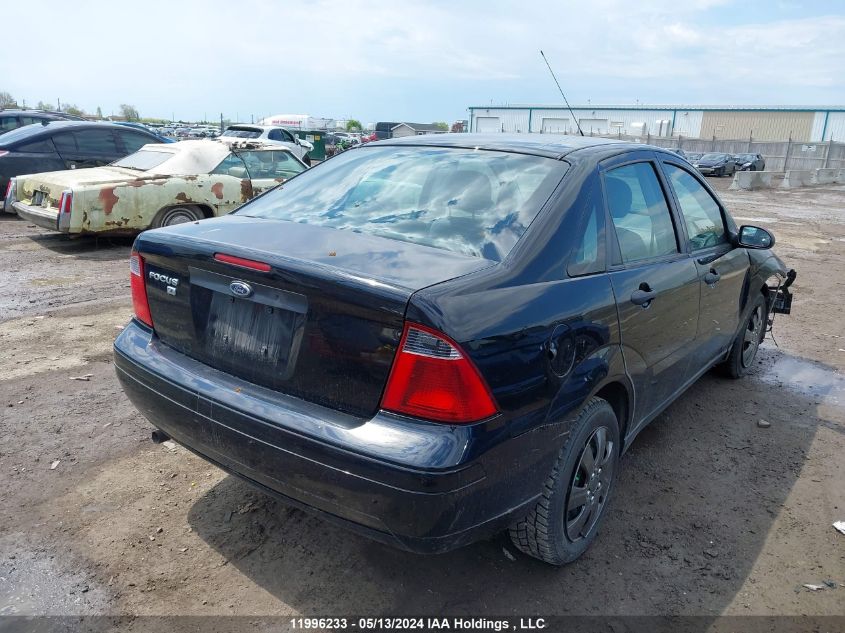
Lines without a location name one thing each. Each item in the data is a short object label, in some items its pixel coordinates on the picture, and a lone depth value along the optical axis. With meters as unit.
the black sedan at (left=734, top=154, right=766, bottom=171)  35.13
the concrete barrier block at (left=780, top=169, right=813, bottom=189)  27.86
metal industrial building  55.94
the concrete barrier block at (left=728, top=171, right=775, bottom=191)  26.12
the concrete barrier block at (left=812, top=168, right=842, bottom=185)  29.77
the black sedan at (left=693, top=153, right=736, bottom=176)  34.03
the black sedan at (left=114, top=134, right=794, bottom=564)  2.05
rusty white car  7.72
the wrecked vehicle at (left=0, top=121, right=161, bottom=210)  10.30
